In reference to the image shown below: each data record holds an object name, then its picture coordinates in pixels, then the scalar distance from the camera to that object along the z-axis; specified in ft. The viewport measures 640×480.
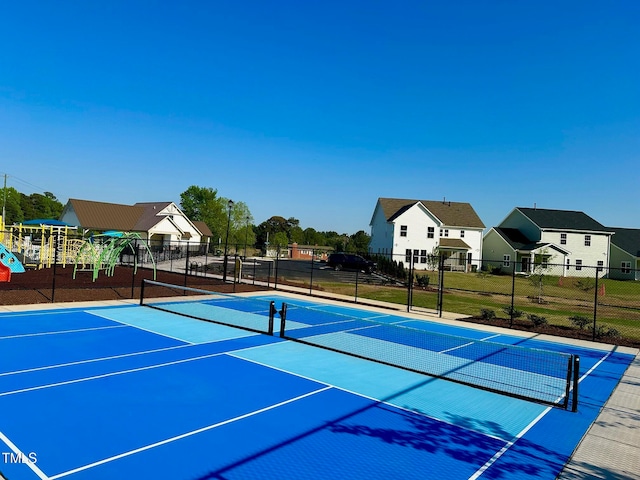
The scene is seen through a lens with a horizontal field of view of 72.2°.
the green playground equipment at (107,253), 78.42
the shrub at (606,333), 54.70
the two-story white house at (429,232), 172.14
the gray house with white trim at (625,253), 179.95
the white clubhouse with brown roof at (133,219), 178.19
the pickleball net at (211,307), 51.13
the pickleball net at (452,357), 31.76
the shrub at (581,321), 58.85
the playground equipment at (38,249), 102.12
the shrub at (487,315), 63.72
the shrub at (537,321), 60.18
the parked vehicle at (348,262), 142.55
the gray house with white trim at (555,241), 173.06
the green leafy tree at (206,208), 272.92
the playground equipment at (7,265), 72.43
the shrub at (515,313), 65.46
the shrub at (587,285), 111.04
